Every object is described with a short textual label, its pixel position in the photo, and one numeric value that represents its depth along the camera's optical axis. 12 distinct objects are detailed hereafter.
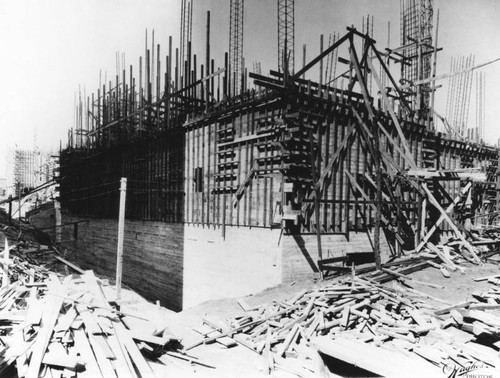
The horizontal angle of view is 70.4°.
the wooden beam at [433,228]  15.33
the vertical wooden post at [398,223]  15.63
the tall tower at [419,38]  25.97
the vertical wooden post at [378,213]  12.61
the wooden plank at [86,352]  6.12
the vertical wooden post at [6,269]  10.94
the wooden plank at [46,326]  5.90
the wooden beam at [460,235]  13.57
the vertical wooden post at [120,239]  11.96
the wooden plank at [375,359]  6.18
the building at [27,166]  84.38
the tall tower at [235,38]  30.55
